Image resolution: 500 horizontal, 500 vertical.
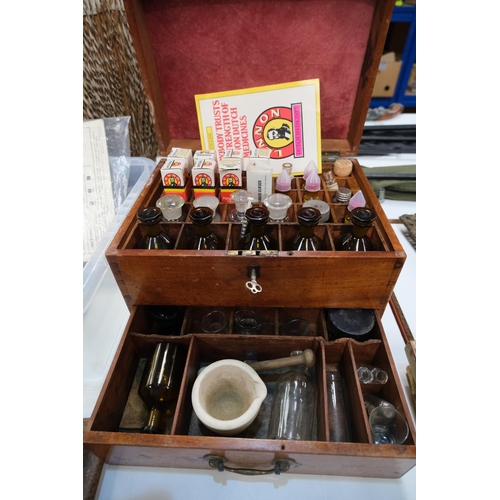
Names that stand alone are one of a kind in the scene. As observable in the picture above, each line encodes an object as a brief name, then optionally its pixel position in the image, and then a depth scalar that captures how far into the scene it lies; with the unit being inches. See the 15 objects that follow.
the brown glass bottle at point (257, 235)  26.0
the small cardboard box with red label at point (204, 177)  33.3
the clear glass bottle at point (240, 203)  32.1
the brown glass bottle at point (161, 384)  25.3
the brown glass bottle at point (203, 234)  26.6
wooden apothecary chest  22.0
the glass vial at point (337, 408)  25.8
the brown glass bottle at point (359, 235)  26.4
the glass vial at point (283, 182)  34.7
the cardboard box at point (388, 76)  94.1
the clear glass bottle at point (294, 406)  25.7
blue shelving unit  88.9
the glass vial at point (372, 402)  25.3
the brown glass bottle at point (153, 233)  27.4
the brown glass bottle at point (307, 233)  26.1
